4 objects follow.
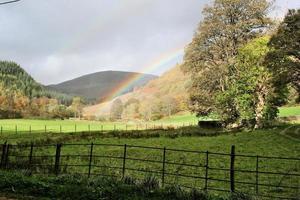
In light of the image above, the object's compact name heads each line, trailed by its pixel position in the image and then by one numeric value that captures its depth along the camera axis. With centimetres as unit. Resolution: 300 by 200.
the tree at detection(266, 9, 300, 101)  4231
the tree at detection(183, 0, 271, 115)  6150
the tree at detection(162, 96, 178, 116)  18912
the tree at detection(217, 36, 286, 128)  5675
